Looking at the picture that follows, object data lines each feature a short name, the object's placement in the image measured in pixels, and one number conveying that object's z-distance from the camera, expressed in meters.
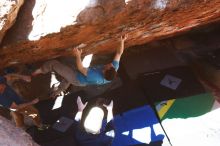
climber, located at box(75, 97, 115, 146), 5.50
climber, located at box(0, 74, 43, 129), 4.64
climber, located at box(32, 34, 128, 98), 4.75
